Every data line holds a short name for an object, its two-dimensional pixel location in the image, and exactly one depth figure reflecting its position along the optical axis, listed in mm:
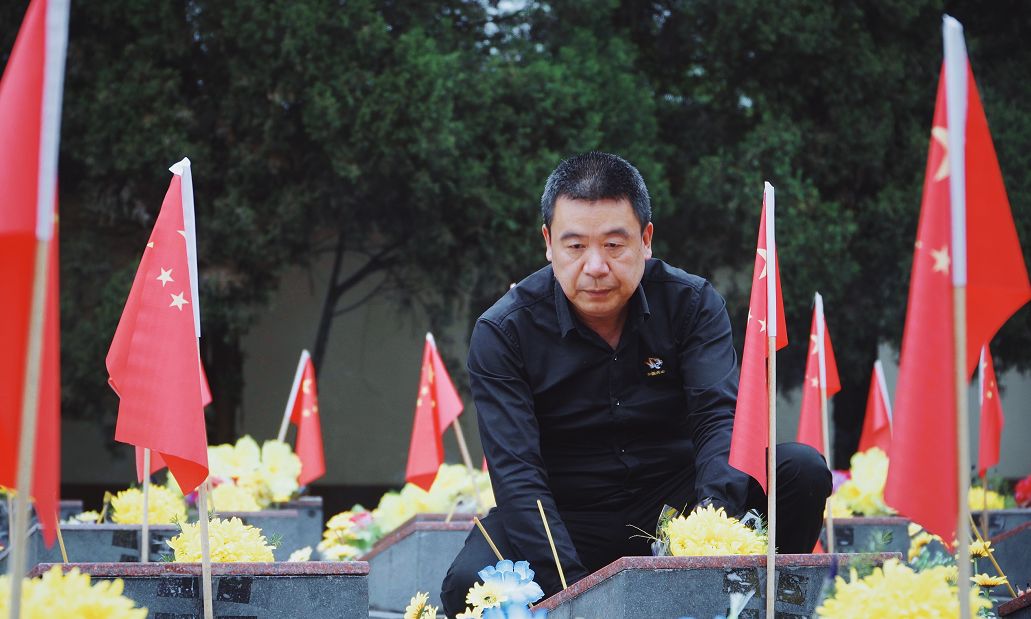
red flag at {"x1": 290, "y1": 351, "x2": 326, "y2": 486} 7262
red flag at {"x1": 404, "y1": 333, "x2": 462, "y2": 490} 6270
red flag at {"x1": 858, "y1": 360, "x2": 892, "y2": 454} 7152
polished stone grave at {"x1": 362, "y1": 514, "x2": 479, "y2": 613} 5191
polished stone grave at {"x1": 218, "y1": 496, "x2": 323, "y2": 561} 5332
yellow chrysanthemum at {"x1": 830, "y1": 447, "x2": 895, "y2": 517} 6574
